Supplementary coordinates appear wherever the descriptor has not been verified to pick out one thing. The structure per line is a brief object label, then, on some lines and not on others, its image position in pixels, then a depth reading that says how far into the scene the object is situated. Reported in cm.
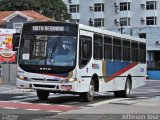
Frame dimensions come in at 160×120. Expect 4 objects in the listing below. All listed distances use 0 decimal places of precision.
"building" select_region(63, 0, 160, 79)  7244
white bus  1842
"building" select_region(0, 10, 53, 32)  5703
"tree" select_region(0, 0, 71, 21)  7262
